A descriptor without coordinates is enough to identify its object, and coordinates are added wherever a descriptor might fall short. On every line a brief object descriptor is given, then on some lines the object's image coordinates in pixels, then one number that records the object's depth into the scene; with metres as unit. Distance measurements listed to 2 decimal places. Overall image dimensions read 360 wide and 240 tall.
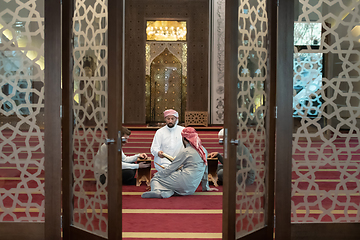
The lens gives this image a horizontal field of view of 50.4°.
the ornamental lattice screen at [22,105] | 2.48
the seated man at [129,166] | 4.25
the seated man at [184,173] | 3.79
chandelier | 11.43
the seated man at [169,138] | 4.63
